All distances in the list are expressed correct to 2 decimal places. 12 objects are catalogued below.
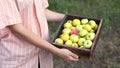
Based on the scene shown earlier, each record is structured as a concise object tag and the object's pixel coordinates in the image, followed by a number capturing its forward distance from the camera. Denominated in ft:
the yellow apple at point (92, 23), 6.38
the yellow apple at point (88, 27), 6.34
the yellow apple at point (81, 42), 5.91
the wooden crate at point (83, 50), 5.64
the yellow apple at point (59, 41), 5.83
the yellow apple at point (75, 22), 6.49
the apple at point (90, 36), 6.03
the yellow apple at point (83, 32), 6.20
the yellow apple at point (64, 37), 5.94
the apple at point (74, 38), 6.00
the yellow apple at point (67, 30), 6.17
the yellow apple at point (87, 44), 5.75
